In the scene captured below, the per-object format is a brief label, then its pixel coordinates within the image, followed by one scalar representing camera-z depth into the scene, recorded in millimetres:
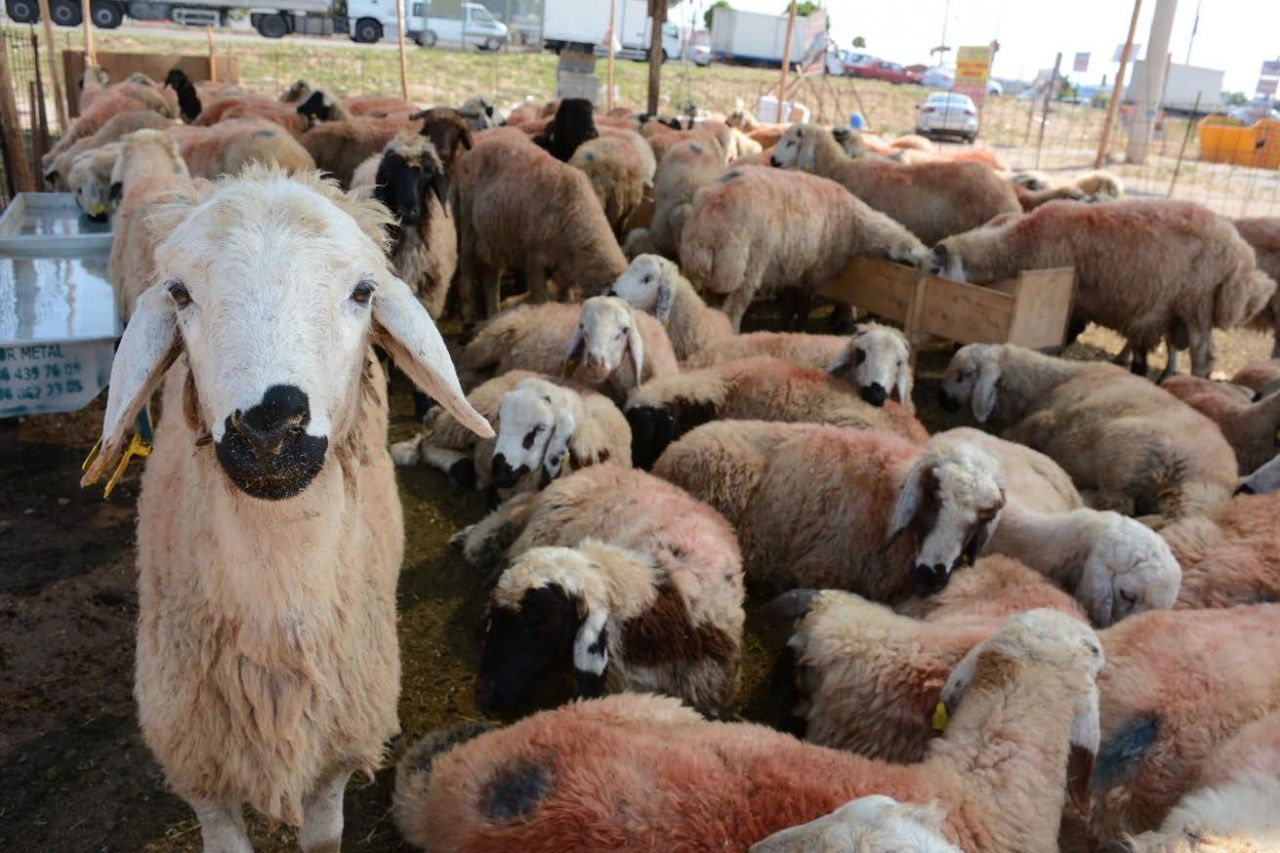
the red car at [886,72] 52875
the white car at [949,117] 27125
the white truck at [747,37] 49781
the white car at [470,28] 38031
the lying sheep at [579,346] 5461
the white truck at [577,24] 41125
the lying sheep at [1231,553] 3898
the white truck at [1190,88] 41625
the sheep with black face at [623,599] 3275
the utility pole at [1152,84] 20312
